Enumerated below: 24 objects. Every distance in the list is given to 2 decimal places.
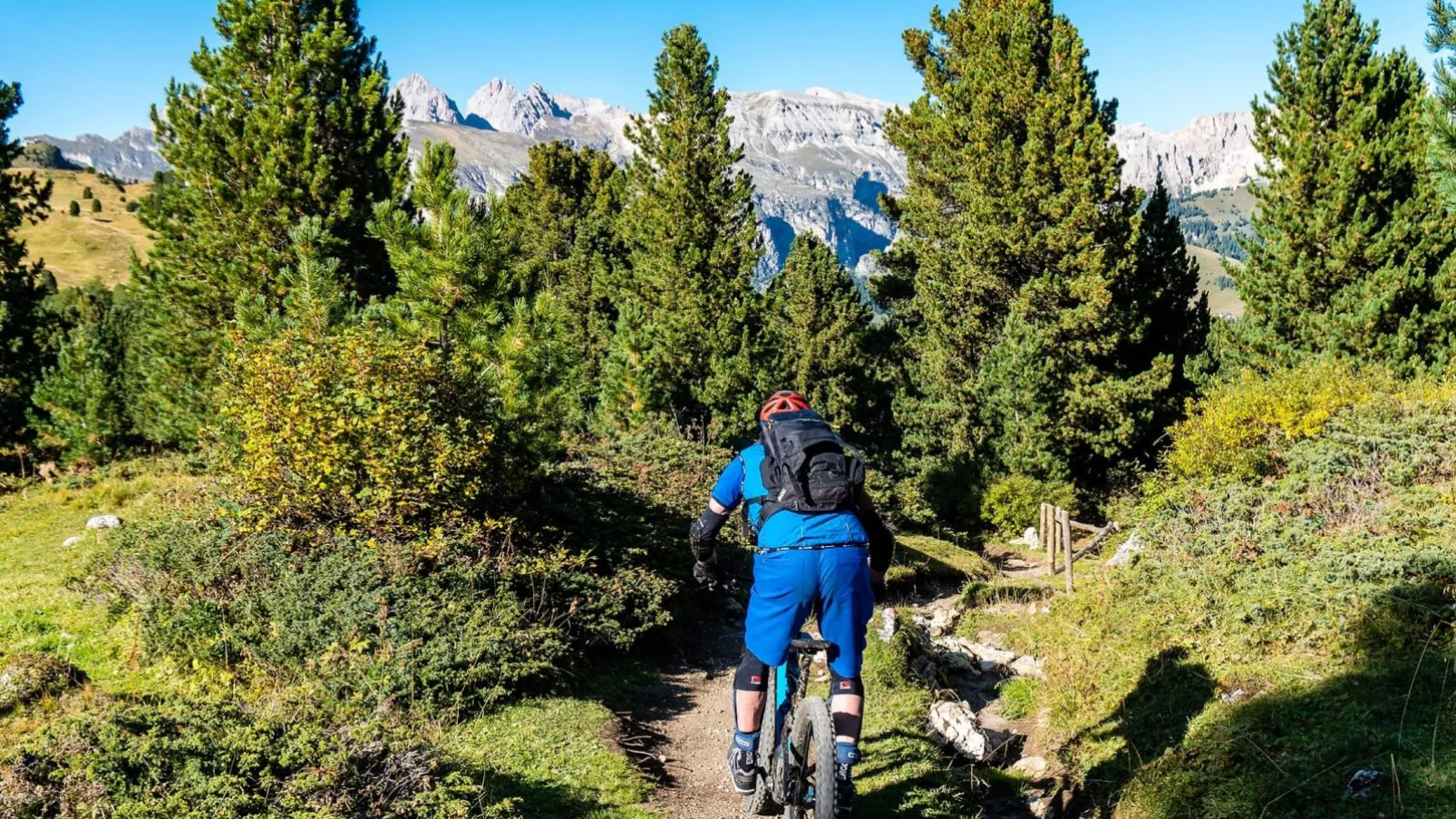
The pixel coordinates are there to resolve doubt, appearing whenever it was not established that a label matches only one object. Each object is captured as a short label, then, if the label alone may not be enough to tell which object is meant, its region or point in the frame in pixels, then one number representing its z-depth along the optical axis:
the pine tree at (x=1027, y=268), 28.17
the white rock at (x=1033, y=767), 8.41
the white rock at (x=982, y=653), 11.88
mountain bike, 4.40
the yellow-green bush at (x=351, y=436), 8.84
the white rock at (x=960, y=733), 8.35
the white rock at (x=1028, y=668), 11.20
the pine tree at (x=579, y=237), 40.31
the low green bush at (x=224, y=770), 4.11
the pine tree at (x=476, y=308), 10.74
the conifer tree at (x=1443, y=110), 6.82
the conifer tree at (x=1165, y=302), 30.06
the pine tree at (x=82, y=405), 19.66
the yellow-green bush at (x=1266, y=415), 16.67
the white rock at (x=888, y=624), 10.21
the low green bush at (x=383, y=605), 7.51
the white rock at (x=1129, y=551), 12.02
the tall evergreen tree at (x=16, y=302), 20.86
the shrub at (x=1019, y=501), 27.81
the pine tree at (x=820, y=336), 31.92
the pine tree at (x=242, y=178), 16.59
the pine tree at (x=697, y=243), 29.58
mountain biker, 4.54
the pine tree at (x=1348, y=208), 21.45
